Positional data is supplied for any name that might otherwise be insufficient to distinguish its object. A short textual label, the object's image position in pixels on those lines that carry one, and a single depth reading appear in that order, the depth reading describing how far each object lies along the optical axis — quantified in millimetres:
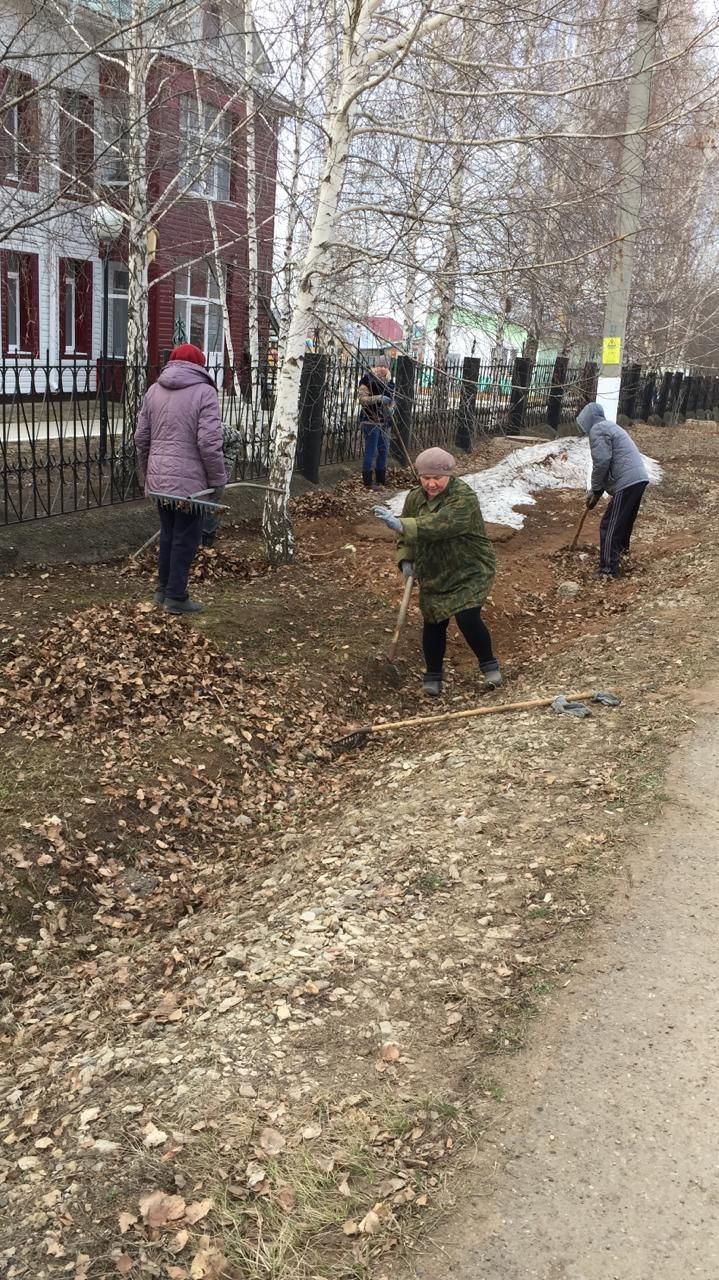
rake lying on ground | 5523
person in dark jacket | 11023
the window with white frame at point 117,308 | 19109
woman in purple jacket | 6105
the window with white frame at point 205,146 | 10547
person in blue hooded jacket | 8844
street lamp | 8016
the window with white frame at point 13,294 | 16453
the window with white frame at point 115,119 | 10169
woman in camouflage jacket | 5613
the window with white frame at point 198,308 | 19734
